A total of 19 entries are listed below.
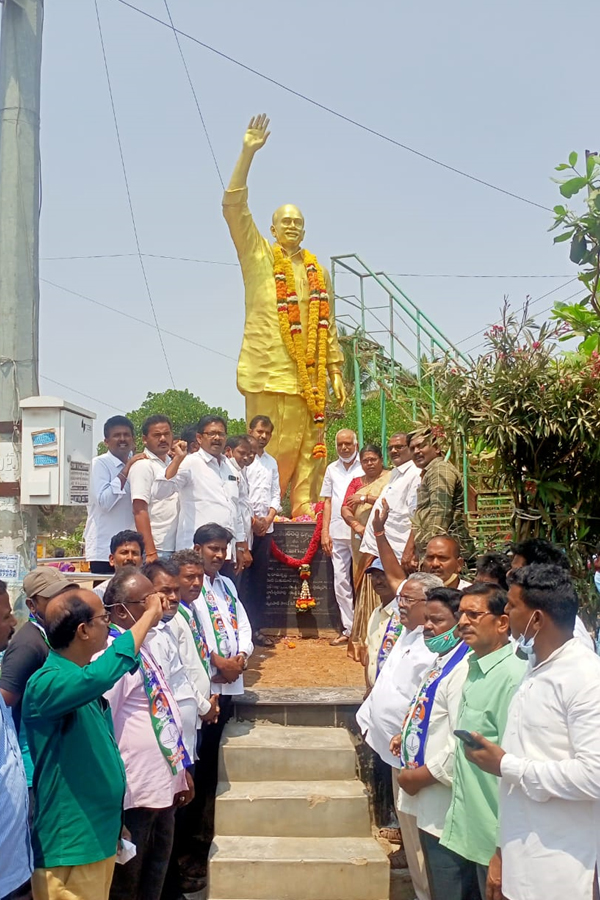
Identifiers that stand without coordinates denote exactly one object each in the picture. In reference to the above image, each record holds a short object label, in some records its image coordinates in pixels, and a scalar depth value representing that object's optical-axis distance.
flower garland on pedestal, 7.59
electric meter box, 4.52
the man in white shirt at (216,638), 4.59
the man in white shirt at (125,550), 4.24
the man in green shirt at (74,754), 2.60
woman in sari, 6.34
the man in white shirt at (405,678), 3.70
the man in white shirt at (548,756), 2.21
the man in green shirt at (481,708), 2.82
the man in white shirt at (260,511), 7.11
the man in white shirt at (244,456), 6.38
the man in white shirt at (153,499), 5.14
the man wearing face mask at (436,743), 3.11
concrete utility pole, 4.61
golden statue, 8.98
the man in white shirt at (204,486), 5.56
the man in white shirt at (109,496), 5.22
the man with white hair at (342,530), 7.14
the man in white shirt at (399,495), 5.77
